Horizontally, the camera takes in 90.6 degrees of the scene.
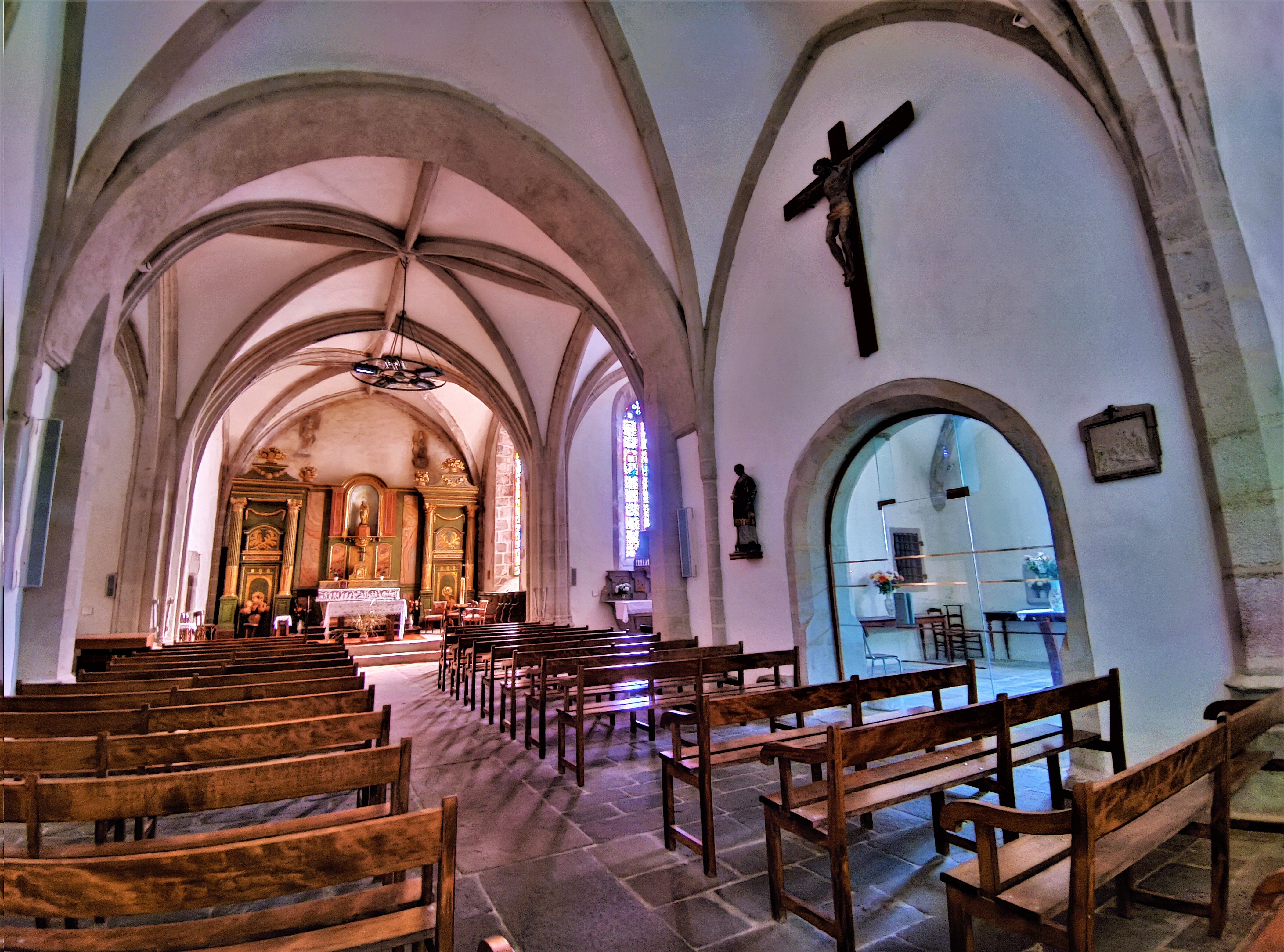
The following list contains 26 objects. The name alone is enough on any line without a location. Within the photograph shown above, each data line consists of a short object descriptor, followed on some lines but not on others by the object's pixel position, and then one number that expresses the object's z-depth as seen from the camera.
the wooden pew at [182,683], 3.79
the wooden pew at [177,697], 3.27
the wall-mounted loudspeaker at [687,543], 7.99
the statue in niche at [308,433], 19.47
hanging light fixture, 11.30
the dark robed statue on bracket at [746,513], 6.99
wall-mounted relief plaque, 3.83
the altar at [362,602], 15.50
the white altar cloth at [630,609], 14.13
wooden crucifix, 5.75
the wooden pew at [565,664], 4.65
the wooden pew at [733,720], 2.75
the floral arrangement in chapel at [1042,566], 4.61
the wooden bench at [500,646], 6.34
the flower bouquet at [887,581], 5.87
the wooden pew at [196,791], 1.69
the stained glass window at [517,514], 20.08
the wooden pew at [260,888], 1.22
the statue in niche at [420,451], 20.61
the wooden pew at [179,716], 2.78
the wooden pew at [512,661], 5.55
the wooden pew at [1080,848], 1.54
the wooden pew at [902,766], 2.07
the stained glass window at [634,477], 15.39
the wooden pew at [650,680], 3.96
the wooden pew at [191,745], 2.26
